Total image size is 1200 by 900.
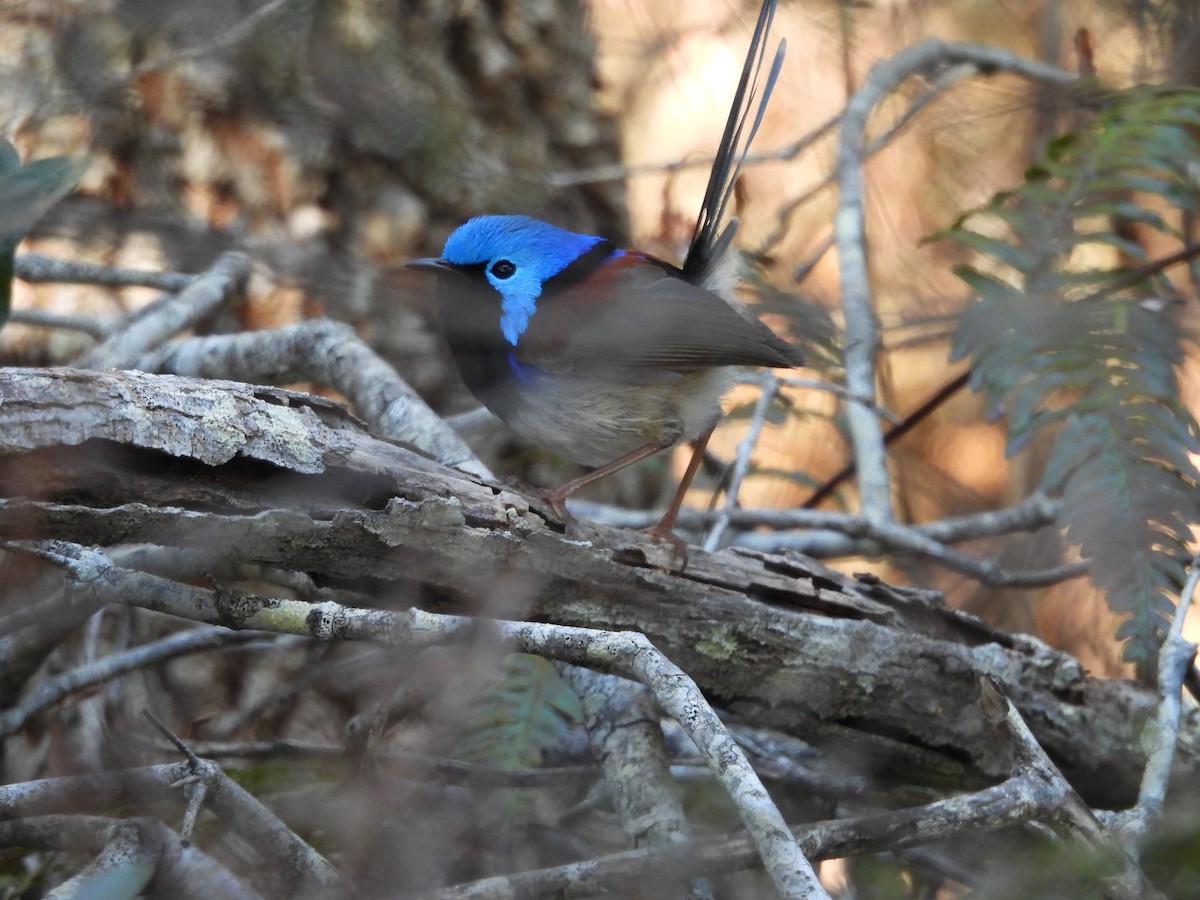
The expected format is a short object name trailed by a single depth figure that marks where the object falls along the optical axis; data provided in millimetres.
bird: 6035
